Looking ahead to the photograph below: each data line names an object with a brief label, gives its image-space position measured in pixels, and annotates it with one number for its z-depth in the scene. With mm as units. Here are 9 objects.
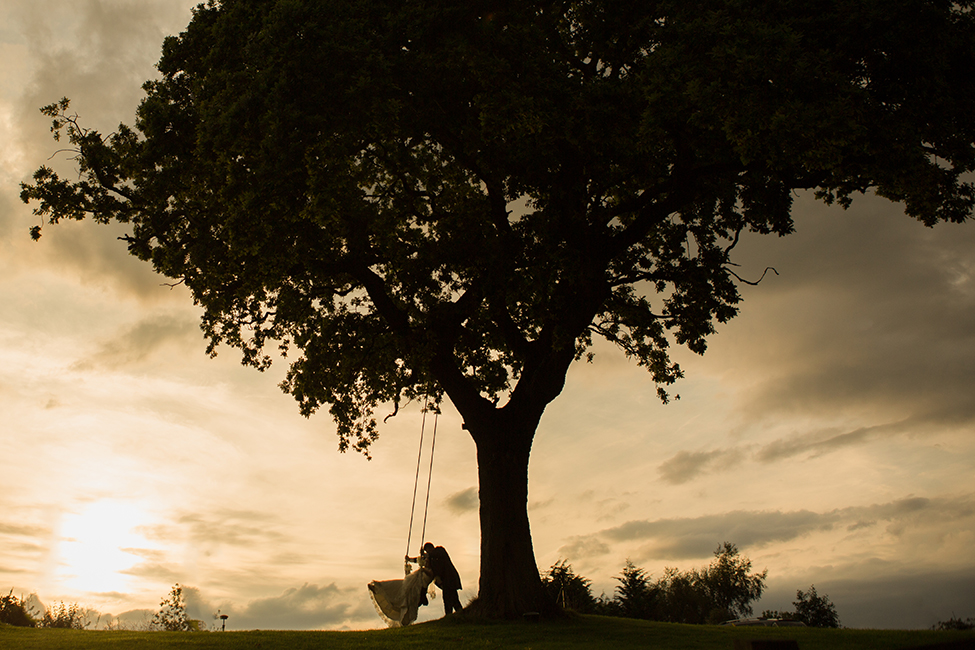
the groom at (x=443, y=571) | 17784
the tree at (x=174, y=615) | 20672
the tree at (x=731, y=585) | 42531
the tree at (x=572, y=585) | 33438
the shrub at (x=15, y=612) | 20547
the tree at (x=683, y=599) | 39312
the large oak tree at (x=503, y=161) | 12039
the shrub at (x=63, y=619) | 21906
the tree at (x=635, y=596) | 34281
